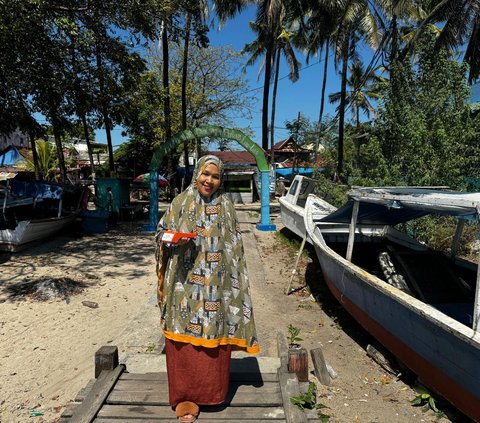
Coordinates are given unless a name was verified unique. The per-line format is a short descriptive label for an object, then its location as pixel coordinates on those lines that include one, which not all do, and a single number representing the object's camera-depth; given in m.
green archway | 12.95
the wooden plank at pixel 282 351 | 3.49
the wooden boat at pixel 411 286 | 3.50
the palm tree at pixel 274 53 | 22.08
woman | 2.86
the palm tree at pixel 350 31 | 19.03
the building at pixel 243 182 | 26.14
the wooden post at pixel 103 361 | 3.47
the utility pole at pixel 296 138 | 28.19
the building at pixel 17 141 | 35.44
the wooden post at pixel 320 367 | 4.40
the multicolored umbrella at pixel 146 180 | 20.85
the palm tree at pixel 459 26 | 13.10
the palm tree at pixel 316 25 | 20.95
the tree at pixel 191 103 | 26.95
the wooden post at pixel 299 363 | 3.32
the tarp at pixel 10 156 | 28.92
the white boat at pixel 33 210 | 10.09
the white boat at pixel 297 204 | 11.02
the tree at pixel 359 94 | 31.23
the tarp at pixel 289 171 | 33.16
